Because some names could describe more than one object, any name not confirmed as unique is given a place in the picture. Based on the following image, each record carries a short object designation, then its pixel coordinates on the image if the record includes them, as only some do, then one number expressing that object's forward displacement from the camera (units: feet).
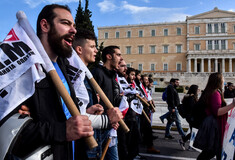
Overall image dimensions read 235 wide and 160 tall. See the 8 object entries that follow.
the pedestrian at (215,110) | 10.06
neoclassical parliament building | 142.51
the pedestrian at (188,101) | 15.20
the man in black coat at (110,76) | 8.88
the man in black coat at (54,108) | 3.43
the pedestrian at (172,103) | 19.86
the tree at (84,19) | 29.89
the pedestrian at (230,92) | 32.69
